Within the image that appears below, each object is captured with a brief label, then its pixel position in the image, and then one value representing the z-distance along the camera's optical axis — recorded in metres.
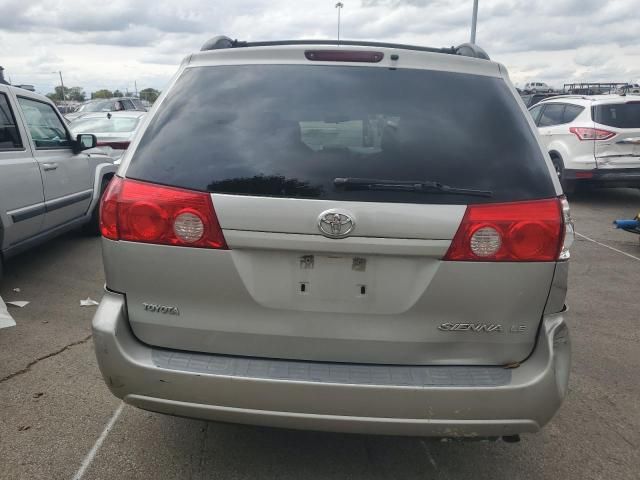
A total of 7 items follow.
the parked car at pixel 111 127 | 9.44
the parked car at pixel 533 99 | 20.04
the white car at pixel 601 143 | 9.62
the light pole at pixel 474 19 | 20.36
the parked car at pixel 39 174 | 4.95
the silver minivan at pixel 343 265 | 2.08
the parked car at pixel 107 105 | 23.19
